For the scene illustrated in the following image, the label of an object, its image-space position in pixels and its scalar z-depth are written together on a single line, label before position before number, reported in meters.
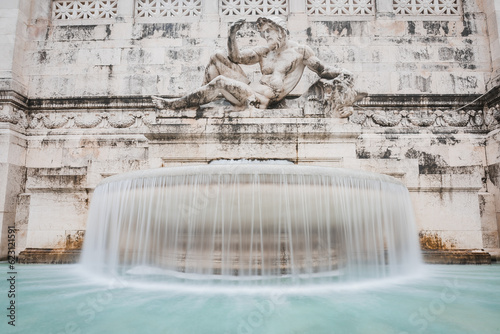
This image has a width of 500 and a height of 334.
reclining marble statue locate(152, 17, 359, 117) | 5.87
